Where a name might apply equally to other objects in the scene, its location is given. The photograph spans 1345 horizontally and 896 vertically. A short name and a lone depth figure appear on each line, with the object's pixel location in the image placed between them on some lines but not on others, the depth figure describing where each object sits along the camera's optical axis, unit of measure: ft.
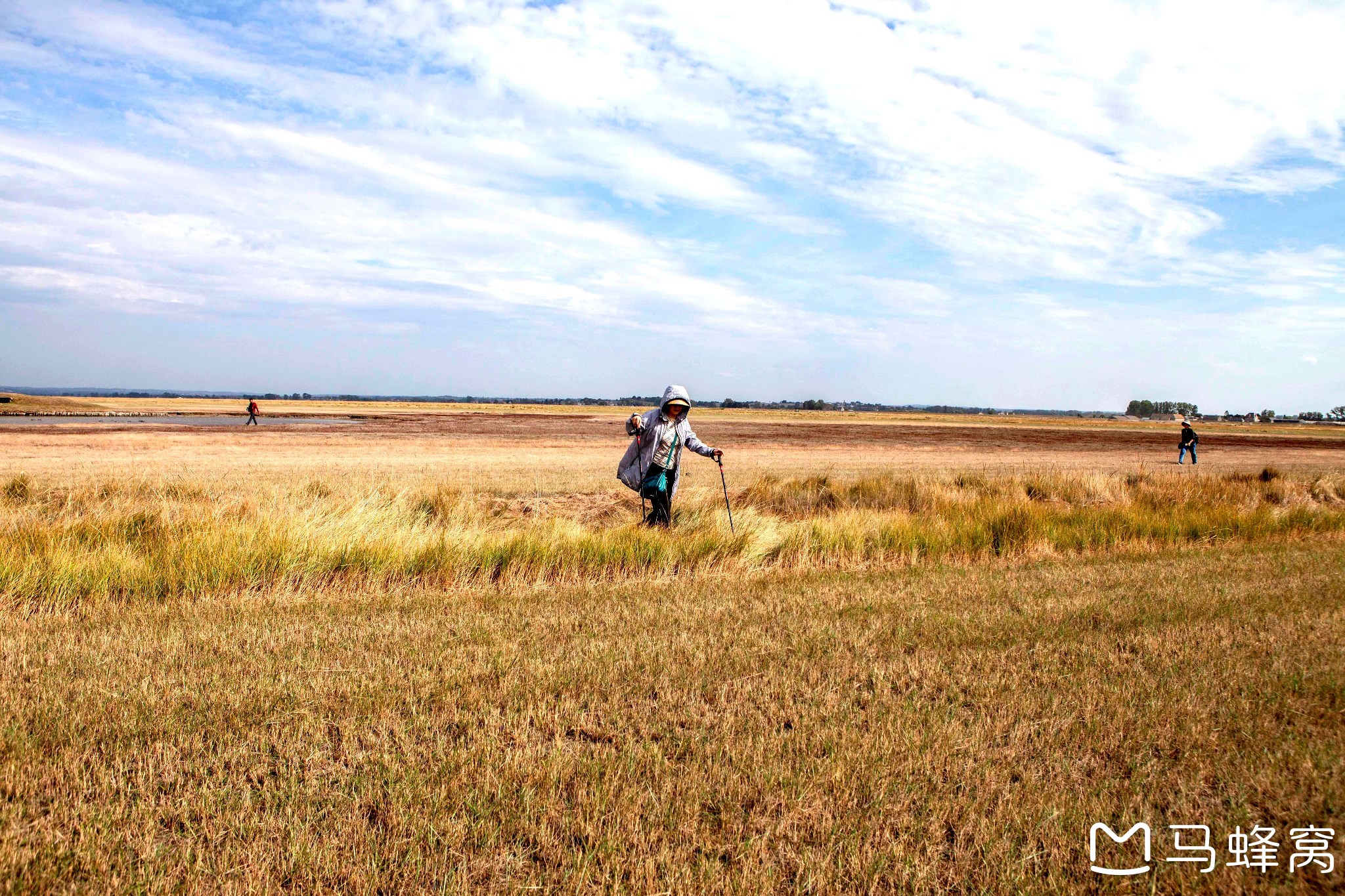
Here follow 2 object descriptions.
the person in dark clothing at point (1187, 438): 103.14
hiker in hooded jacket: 35.32
